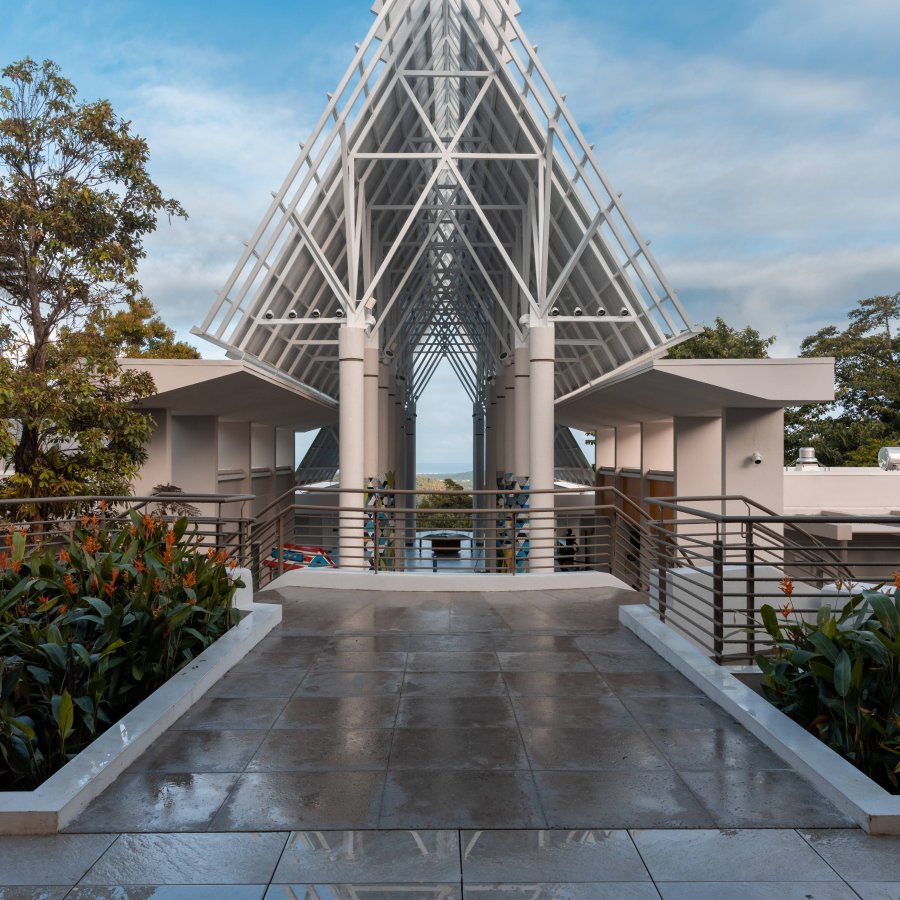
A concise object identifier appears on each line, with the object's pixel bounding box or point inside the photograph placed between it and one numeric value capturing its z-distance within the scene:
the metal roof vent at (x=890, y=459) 23.53
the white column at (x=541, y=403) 17.78
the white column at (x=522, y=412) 22.55
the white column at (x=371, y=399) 22.41
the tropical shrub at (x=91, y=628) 4.42
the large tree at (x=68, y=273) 12.40
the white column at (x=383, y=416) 27.05
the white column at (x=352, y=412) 17.62
